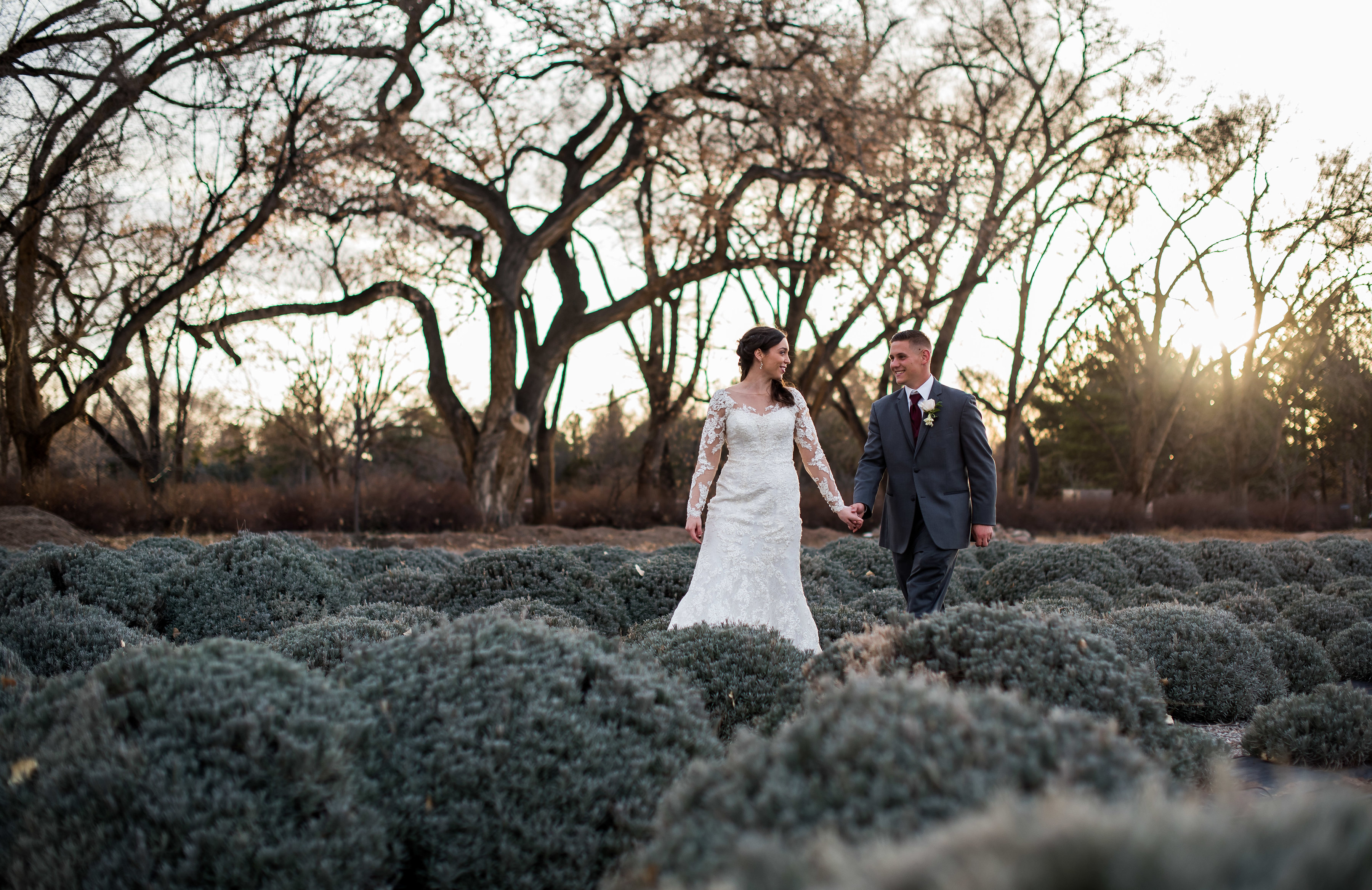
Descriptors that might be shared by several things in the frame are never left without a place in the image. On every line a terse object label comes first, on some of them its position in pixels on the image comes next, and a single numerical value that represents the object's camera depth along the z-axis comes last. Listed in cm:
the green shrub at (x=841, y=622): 589
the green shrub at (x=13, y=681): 344
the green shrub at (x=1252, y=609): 734
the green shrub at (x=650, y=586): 727
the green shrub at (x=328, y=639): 448
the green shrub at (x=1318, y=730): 445
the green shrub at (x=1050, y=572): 842
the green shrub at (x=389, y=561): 820
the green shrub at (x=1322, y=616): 734
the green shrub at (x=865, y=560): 925
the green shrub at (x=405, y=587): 689
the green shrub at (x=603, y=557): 870
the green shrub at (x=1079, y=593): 754
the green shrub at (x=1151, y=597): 776
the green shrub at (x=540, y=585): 659
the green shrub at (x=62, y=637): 516
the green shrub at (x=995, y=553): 1023
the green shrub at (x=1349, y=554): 1069
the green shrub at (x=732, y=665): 405
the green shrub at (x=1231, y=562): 988
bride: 543
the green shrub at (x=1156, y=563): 918
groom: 543
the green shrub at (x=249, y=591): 639
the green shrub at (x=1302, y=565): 1007
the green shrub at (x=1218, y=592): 818
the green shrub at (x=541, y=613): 543
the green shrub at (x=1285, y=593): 814
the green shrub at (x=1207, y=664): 570
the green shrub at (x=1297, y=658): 627
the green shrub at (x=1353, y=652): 664
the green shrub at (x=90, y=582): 643
